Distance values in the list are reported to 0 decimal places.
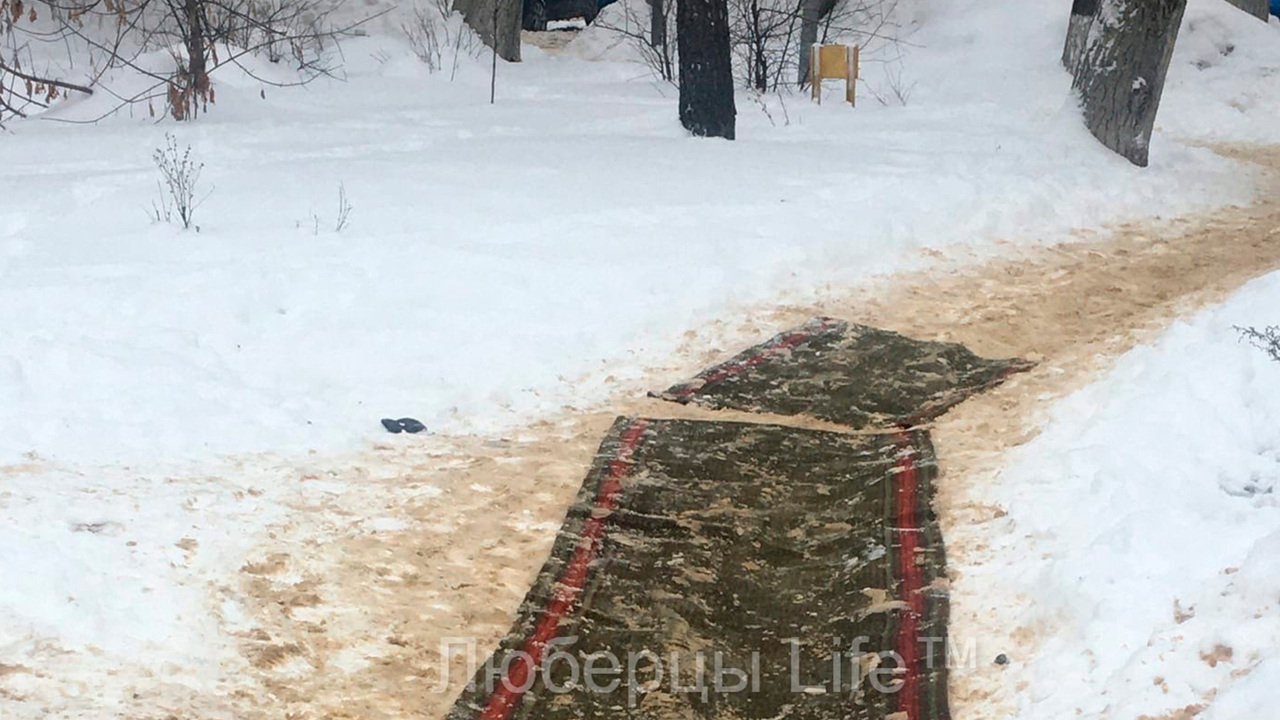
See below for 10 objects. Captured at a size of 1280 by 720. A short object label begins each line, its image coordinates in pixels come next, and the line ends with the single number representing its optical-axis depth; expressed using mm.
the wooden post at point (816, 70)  14691
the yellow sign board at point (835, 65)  14523
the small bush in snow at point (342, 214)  8281
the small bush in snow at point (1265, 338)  5191
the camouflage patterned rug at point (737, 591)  4191
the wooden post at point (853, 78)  14539
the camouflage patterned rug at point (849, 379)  6523
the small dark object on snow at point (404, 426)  6180
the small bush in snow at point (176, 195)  8148
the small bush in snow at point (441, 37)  15995
